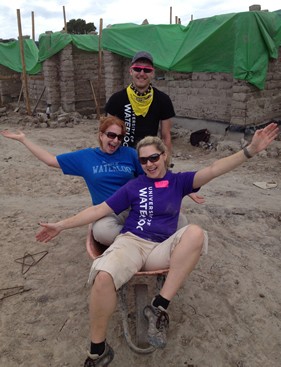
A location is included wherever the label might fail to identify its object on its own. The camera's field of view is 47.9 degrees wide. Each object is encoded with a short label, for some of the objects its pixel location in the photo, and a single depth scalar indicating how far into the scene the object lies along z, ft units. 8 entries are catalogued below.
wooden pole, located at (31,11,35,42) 54.89
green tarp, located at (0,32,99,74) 36.04
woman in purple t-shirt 6.36
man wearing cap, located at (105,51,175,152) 9.93
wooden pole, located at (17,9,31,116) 35.62
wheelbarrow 6.95
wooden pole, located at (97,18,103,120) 35.91
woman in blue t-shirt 8.87
